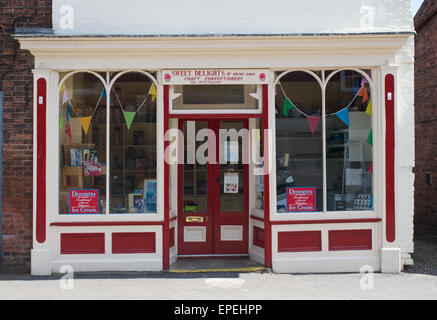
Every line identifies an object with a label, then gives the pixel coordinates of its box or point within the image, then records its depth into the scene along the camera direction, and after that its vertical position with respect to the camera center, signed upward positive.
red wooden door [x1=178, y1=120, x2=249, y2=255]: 8.29 -0.65
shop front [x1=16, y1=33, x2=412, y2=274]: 7.40 +0.48
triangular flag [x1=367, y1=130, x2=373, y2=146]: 7.66 +0.49
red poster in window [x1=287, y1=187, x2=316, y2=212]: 7.60 -0.55
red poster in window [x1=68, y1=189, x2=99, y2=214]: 7.54 -0.58
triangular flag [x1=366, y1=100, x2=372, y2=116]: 7.67 +1.02
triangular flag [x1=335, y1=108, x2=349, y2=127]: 7.70 +0.92
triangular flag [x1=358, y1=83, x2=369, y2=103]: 7.68 +1.32
